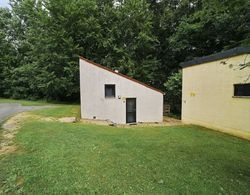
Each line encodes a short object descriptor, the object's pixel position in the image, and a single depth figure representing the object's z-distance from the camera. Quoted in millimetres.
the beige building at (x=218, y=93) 7338
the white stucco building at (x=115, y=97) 10937
